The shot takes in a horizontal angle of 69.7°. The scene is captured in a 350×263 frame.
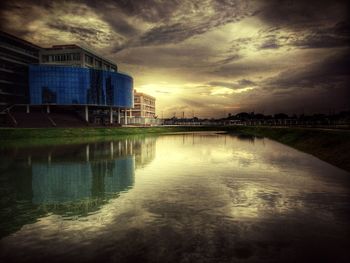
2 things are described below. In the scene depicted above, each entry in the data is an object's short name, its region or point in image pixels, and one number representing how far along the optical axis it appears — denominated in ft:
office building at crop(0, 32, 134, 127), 349.82
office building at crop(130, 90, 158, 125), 633.61
